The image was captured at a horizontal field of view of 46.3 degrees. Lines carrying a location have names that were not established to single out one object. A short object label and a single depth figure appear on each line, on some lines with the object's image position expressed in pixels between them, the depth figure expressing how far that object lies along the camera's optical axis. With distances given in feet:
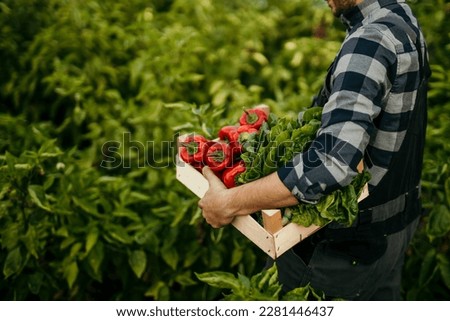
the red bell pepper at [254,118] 6.98
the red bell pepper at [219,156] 6.59
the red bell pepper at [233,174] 6.32
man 5.24
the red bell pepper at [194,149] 6.84
